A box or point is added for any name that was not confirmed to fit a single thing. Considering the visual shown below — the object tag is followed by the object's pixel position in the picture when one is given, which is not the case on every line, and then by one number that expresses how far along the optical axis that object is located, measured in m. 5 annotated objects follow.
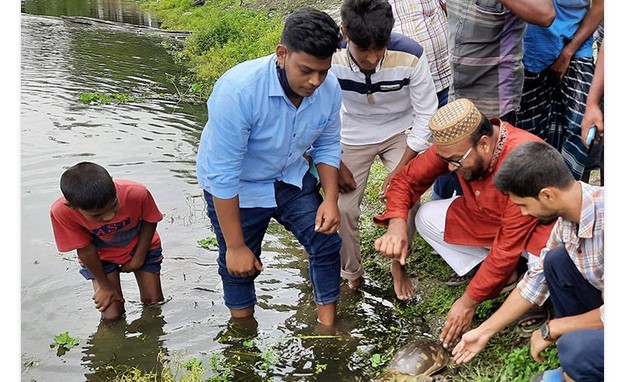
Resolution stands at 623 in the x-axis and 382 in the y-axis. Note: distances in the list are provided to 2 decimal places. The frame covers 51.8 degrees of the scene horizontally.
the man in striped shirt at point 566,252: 2.59
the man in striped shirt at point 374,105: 3.71
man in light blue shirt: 3.20
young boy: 3.81
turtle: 3.46
